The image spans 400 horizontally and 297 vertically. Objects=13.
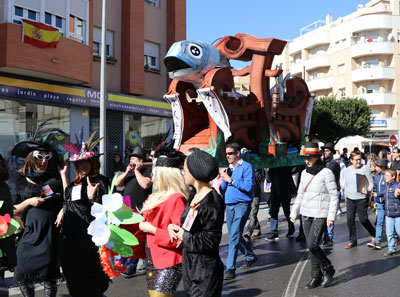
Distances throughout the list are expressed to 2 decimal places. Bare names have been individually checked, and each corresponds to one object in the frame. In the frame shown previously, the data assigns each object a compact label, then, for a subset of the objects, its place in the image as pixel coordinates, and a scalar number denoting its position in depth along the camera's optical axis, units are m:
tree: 38.78
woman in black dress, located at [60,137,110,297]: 4.14
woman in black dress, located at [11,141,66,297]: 4.26
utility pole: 11.91
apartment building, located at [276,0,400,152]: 49.97
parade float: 8.44
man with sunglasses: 6.21
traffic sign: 25.89
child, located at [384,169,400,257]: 7.46
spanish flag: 13.79
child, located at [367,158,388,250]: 7.97
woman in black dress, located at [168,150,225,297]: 3.12
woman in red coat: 3.41
